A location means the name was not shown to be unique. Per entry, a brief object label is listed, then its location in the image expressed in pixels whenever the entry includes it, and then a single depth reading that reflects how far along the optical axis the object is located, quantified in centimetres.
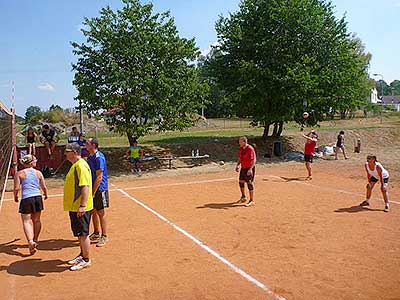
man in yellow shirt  622
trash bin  2334
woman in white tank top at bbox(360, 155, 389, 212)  1006
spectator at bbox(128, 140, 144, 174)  1814
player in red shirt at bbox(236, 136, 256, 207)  1084
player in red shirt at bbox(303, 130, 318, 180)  1547
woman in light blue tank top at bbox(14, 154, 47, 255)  712
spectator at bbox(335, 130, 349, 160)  2202
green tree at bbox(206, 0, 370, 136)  2188
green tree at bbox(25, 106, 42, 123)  4507
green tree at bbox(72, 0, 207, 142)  1808
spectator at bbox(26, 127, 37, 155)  1677
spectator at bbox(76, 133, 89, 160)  1605
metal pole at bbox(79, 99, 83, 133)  1887
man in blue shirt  731
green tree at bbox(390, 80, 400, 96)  15759
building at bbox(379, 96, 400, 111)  10228
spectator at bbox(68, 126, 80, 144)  1708
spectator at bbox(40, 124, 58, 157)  1767
